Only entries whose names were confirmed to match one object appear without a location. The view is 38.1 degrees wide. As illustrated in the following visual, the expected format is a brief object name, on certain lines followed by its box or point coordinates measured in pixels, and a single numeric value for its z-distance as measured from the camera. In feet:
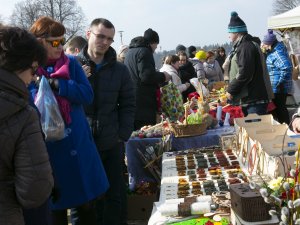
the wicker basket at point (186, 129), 12.35
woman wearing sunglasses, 7.87
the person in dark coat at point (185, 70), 23.36
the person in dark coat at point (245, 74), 13.42
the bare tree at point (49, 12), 94.32
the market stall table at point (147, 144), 12.57
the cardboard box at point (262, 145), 6.98
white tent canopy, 24.07
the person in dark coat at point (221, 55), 34.53
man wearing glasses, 9.61
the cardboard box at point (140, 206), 12.64
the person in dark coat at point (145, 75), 13.97
